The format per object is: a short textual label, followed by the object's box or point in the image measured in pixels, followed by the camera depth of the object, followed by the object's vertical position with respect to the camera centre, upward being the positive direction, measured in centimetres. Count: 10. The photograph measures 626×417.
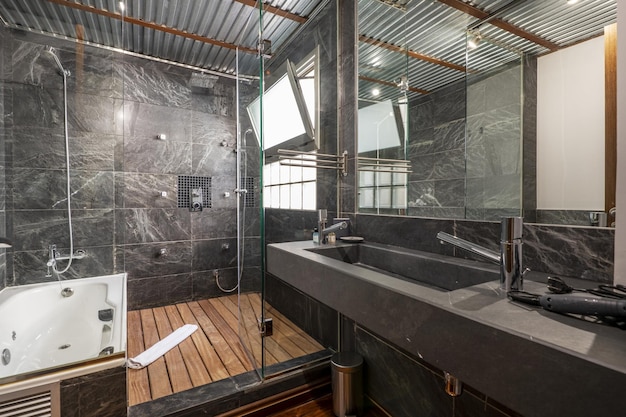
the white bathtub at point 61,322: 151 -81
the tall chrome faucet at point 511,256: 78 -15
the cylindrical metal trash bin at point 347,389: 152 -103
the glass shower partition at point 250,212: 180 -6
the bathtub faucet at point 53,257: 228 -43
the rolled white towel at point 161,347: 193 -112
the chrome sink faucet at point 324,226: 168 -14
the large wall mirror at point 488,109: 89 +40
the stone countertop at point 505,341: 43 -27
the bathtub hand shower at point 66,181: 229 +21
